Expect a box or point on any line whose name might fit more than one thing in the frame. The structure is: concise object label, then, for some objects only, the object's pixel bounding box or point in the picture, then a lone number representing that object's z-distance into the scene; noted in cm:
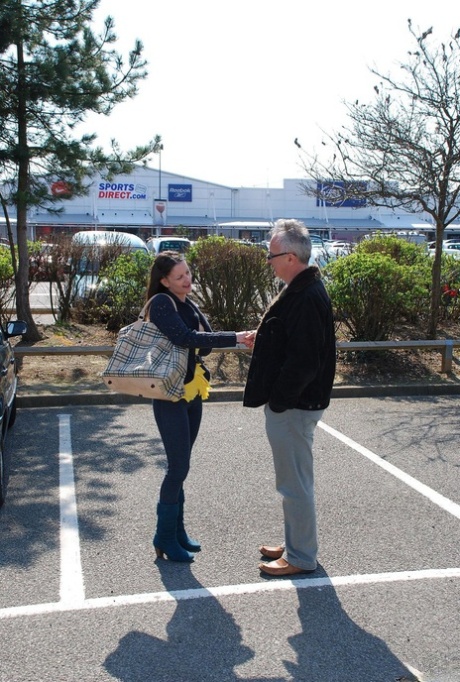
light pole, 5050
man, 389
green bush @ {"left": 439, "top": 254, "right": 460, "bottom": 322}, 1320
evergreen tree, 1000
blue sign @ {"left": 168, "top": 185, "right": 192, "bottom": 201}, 5216
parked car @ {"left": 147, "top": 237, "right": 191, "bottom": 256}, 2542
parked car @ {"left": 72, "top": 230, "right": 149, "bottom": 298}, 1282
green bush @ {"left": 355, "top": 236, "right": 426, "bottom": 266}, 1382
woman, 415
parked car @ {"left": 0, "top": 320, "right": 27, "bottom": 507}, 534
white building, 4788
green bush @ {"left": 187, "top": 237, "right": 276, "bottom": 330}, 1155
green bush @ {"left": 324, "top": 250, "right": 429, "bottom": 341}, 1067
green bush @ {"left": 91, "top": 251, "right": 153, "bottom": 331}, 1176
